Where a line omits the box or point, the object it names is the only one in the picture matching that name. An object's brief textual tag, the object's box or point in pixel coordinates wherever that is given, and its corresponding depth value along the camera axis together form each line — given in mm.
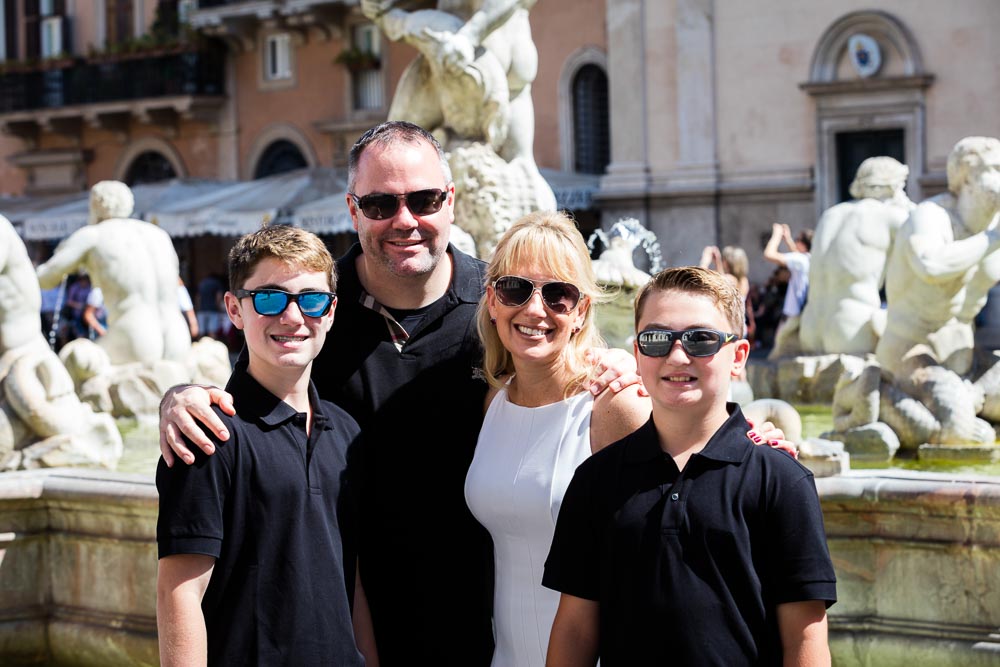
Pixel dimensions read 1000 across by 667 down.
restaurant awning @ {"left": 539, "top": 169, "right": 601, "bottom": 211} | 22078
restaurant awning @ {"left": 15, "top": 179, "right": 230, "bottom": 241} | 23359
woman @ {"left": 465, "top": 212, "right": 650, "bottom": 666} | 3098
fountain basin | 4531
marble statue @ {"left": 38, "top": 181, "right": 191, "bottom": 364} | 9945
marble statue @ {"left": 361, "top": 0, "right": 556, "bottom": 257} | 7859
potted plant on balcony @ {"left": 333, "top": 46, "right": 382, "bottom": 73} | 28078
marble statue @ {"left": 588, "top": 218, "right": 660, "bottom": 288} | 7234
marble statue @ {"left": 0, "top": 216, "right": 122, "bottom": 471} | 6988
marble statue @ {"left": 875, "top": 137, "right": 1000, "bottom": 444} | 8133
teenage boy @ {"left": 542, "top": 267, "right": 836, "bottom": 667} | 2691
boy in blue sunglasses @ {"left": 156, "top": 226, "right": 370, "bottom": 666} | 2893
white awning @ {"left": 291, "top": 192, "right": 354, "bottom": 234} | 20312
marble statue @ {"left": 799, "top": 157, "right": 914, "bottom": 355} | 9742
